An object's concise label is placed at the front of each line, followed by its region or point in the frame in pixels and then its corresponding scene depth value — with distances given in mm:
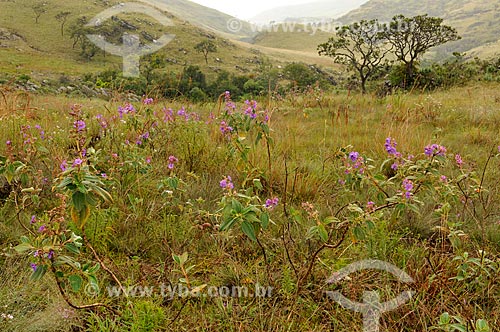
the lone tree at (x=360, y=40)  15477
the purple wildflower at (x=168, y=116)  3335
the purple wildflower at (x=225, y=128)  2408
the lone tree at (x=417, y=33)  14742
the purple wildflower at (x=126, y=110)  2873
